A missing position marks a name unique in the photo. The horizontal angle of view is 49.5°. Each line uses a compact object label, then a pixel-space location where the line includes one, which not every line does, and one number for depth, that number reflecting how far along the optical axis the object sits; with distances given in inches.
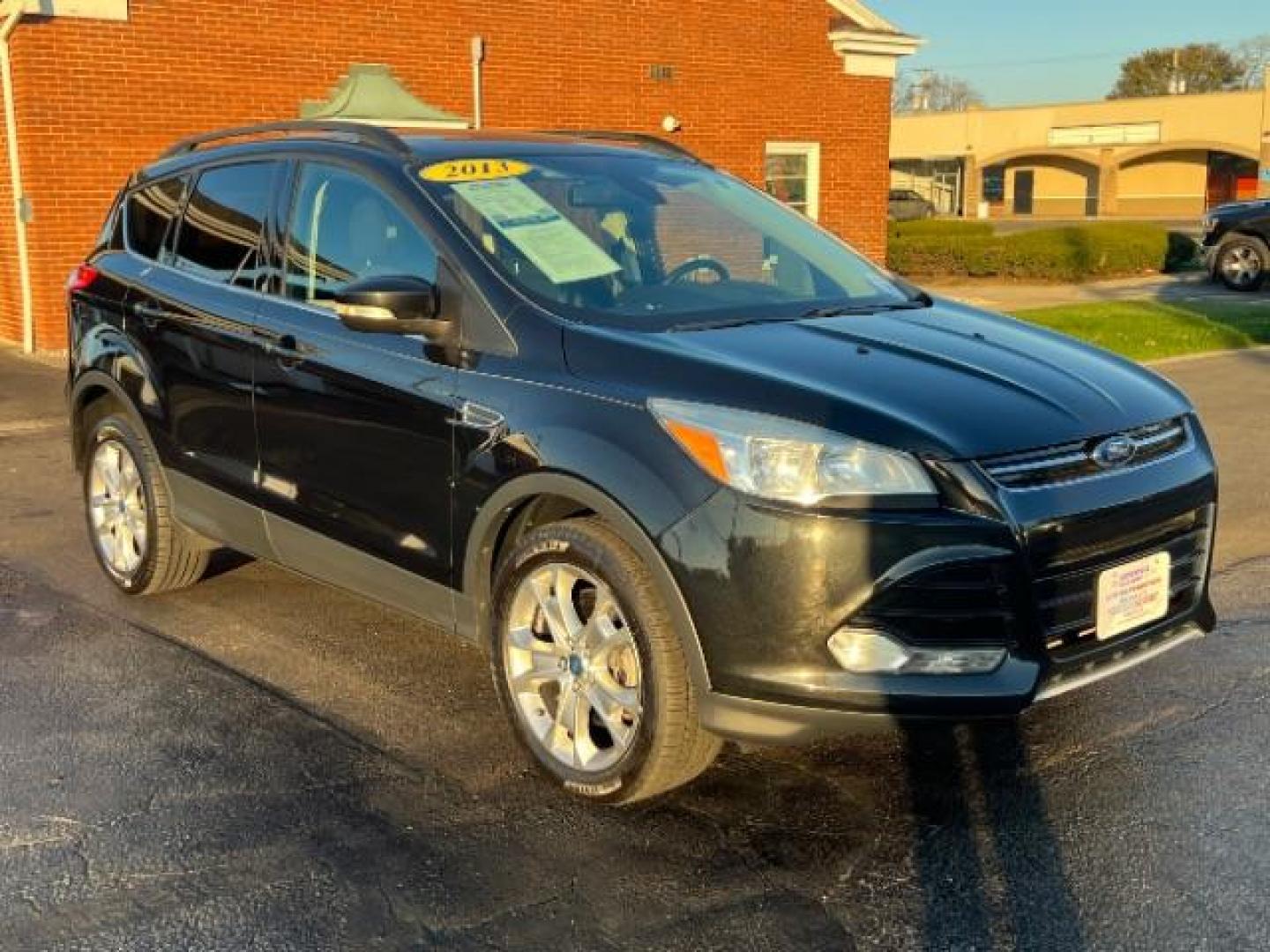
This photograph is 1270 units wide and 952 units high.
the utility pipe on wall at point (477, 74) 609.6
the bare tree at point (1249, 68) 3481.8
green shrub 994.7
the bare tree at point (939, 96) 4210.1
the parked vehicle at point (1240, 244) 835.4
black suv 131.0
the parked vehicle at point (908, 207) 1847.9
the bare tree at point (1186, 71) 3454.7
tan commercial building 2282.2
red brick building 522.0
